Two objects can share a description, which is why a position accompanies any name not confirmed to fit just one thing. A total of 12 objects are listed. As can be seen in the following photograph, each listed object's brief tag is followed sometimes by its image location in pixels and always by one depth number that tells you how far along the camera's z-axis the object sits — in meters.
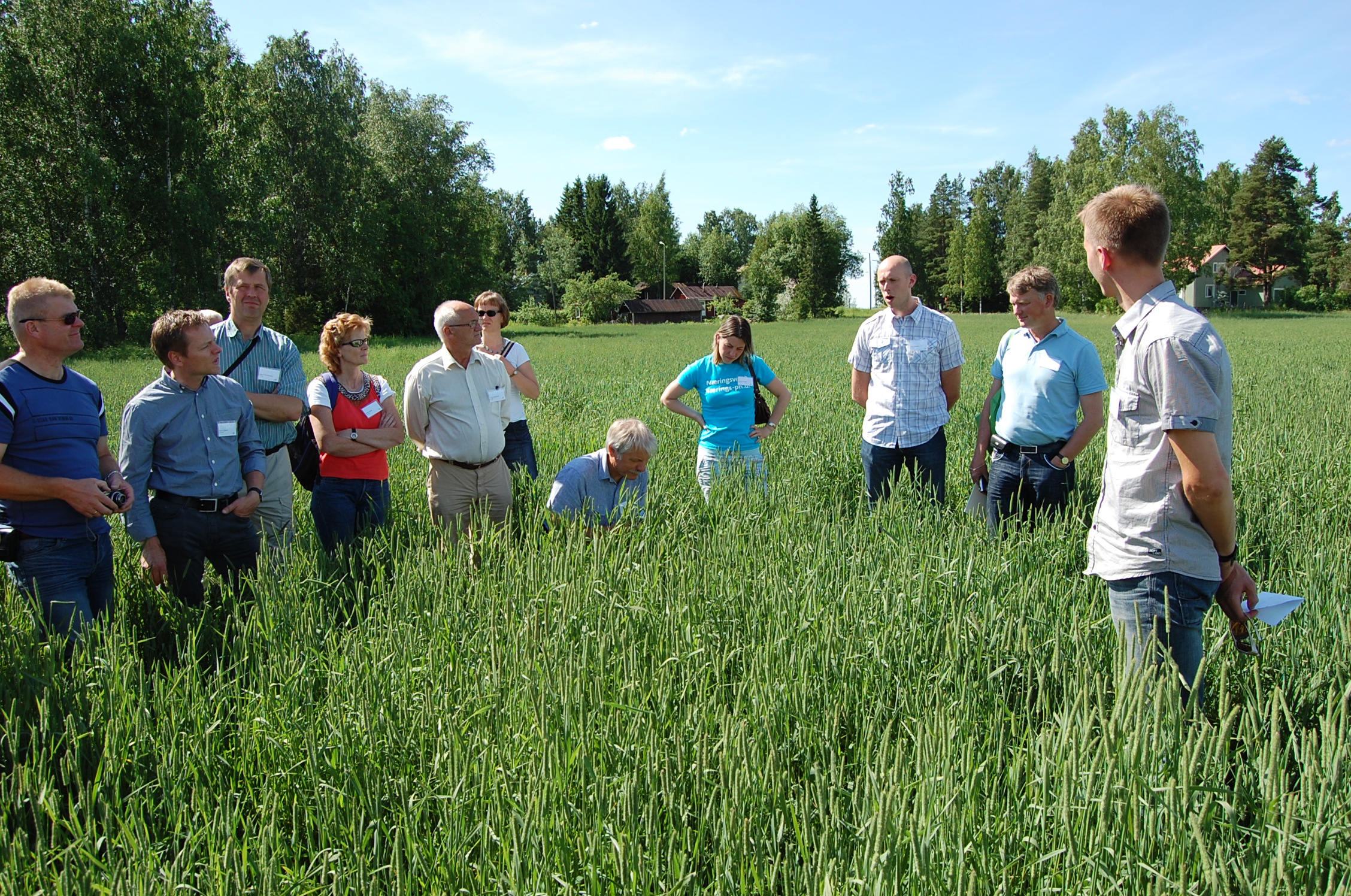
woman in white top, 5.42
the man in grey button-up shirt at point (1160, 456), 2.03
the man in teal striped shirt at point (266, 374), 3.98
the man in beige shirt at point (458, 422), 4.34
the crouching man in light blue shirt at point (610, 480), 4.20
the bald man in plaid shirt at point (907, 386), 4.50
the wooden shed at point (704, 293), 90.25
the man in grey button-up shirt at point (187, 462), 3.36
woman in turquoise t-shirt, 5.01
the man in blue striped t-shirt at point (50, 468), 2.93
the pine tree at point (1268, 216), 62.47
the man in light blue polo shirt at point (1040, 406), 4.02
